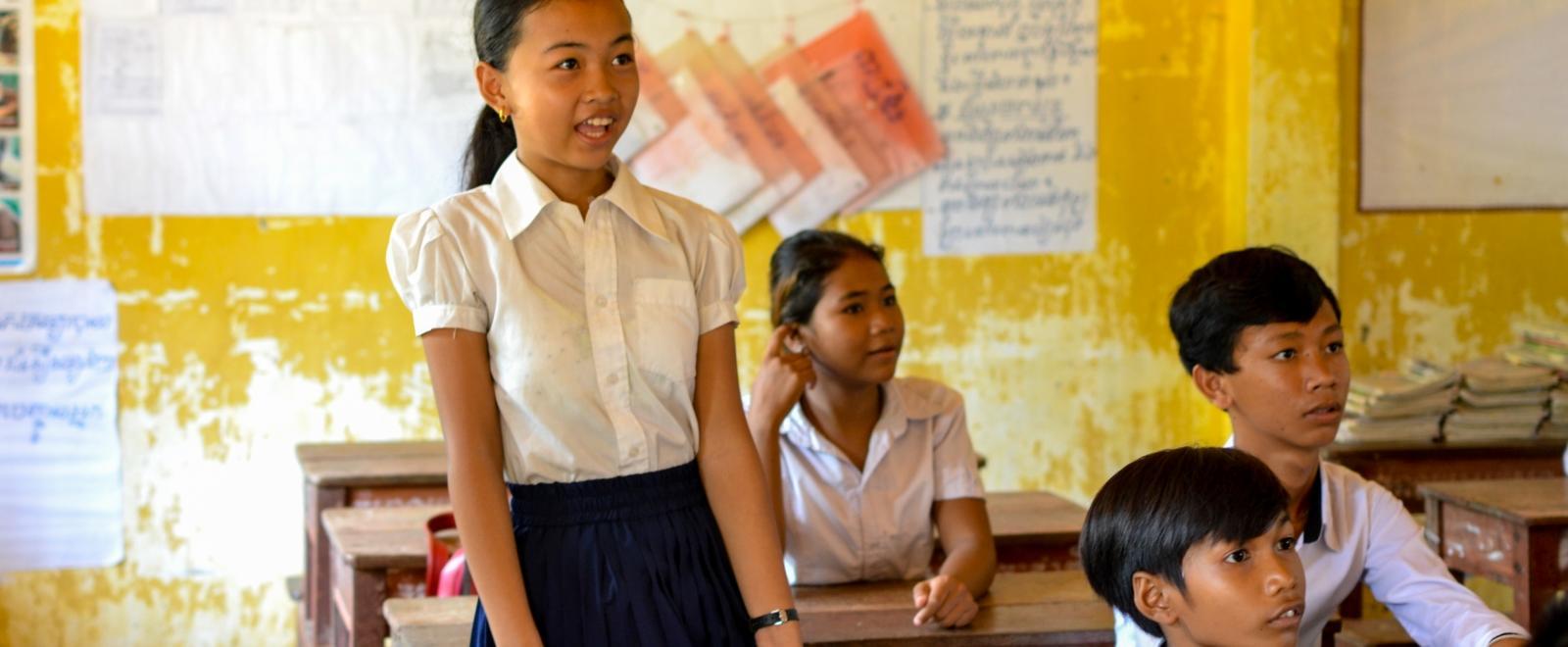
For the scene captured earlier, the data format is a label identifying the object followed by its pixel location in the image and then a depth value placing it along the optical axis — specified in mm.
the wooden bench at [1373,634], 3084
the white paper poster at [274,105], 4070
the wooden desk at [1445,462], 3850
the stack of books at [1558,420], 4004
